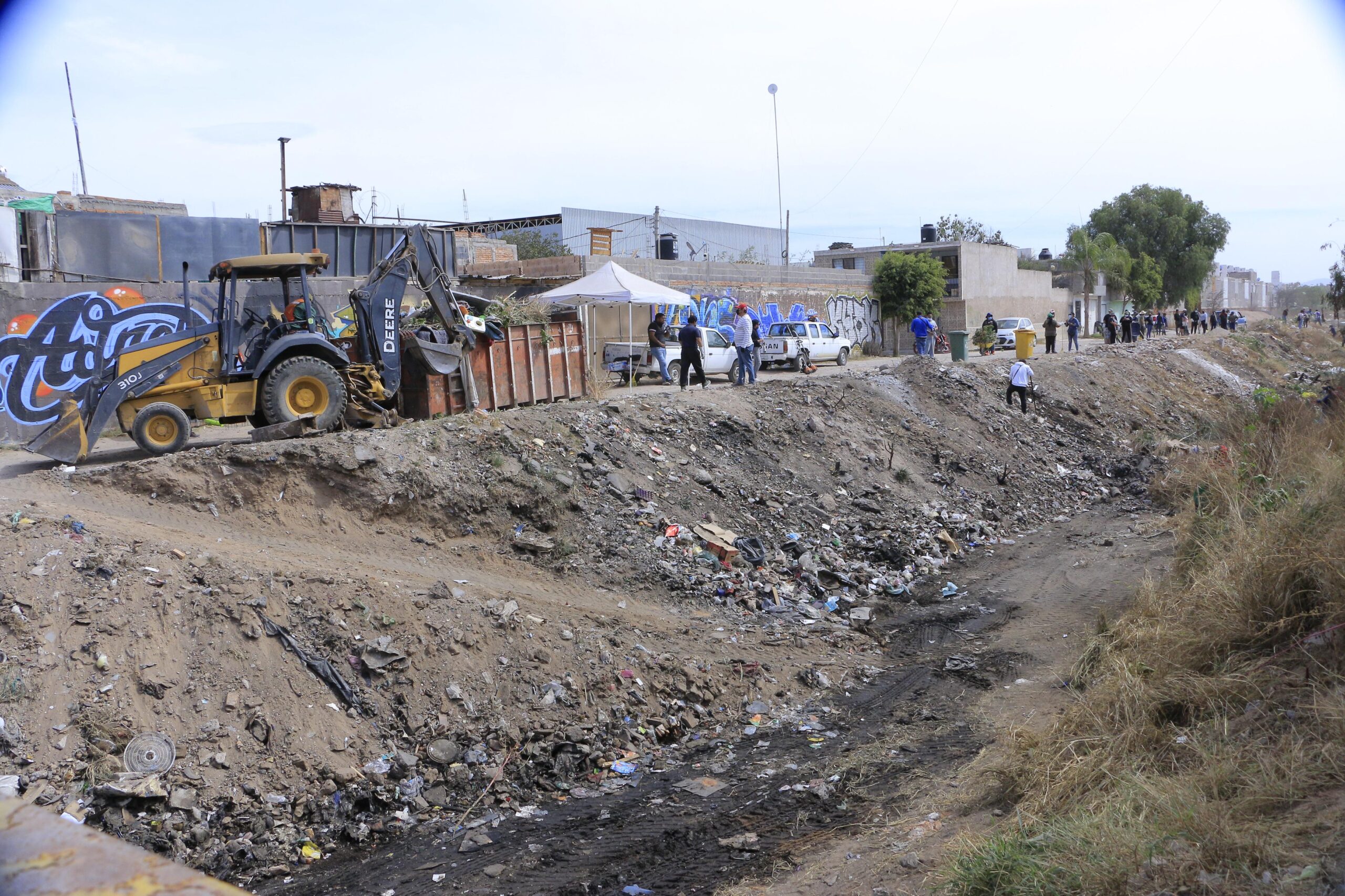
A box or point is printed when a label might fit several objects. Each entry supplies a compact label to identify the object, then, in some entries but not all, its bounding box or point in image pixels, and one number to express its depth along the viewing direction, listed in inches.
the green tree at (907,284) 1465.3
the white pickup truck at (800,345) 1047.0
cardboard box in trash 427.2
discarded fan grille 236.4
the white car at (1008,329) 1439.5
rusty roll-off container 511.2
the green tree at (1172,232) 2447.1
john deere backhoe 423.5
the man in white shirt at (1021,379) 788.0
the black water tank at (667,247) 1268.5
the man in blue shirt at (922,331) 1053.2
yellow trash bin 1008.9
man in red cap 719.7
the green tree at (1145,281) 2322.8
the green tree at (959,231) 2347.4
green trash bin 1024.2
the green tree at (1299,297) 5064.0
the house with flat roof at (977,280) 1679.4
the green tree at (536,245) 1300.4
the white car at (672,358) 839.7
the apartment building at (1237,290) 3629.4
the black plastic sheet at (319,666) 273.1
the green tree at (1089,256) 2111.2
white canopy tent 740.6
